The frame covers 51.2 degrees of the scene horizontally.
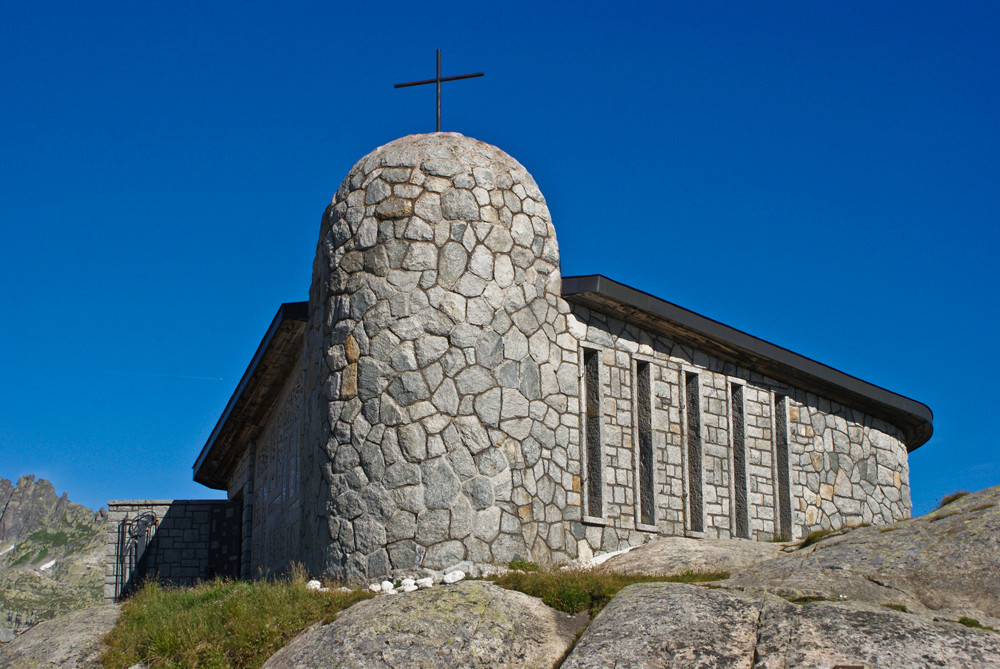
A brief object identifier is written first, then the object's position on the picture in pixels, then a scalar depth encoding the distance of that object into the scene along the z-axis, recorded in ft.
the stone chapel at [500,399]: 39.04
